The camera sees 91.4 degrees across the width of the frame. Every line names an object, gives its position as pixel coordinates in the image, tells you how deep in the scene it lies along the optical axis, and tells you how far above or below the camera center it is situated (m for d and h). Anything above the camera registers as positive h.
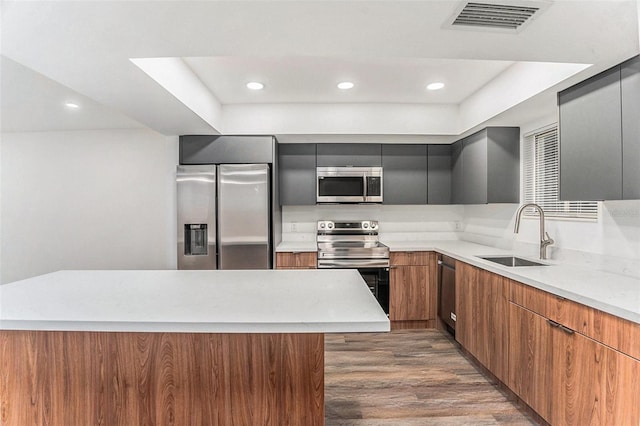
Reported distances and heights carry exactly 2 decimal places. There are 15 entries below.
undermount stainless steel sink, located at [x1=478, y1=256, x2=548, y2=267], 2.56 -0.43
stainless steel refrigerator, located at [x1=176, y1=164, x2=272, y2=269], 3.26 +0.01
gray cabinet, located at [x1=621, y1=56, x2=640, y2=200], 1.59 +0.42
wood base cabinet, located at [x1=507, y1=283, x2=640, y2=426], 1.35 -0.83
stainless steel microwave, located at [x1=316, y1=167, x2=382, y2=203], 3.60 +0.32
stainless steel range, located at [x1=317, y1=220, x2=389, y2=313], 3.33 -0.55
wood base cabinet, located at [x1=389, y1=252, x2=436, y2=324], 3.34 -0.81
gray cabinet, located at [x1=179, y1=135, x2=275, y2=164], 3.30 +0.66
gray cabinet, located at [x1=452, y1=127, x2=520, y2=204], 3.01 +0.43
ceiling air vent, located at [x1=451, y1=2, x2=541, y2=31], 1.23 +0.81
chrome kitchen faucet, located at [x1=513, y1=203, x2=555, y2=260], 2.47 -0.23
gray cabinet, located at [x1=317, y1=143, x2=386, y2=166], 3.62 +0.65
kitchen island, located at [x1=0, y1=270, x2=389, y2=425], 1.35 -0.70
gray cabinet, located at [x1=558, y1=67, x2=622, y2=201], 1.72 +0.42
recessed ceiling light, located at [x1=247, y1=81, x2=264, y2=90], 2.71 +1.12
